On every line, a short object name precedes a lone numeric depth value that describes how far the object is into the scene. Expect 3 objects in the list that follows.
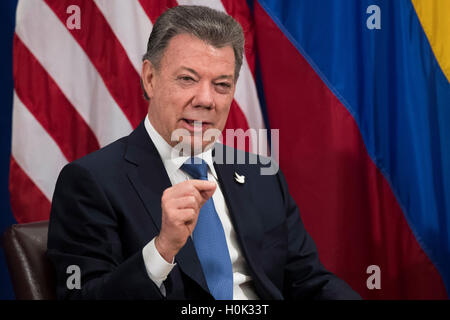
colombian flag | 4.35
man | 2.63
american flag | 4.34
